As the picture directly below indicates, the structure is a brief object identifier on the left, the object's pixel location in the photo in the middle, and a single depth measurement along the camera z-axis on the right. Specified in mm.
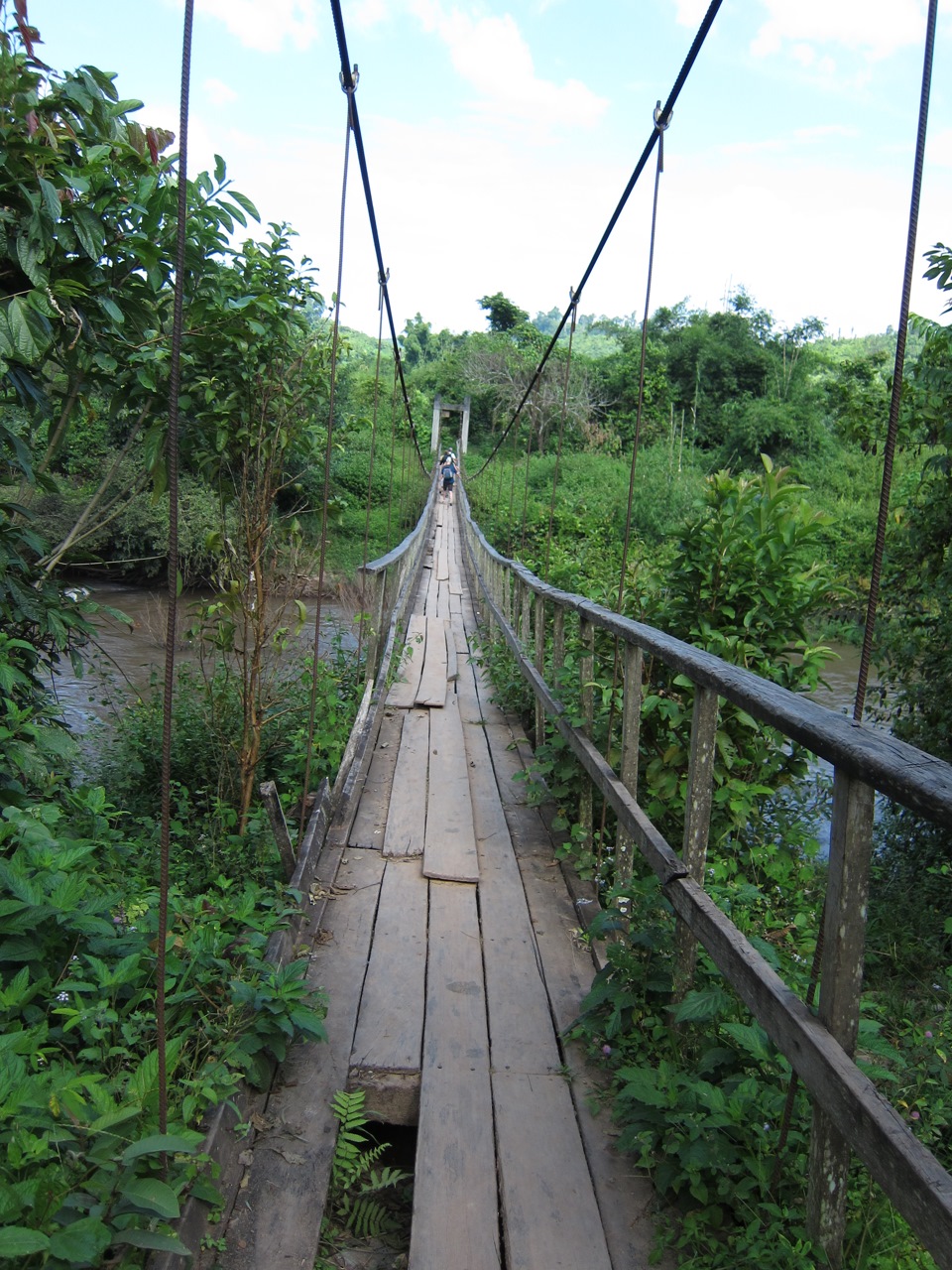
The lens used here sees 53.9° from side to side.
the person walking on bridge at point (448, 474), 24594
